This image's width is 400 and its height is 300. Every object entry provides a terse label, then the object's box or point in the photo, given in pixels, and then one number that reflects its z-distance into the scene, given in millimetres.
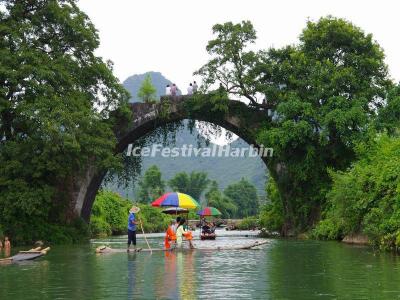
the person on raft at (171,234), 19489
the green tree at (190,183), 97438
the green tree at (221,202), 92062
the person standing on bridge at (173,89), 32406
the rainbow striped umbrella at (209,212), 31625
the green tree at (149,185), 81688
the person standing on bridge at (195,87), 31462
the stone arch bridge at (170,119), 31234
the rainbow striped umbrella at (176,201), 22500
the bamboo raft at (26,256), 15191
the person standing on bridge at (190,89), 32156
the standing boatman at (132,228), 19219
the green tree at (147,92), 32125
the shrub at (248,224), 62156
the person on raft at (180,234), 19531
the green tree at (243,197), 102562
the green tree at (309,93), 27344
